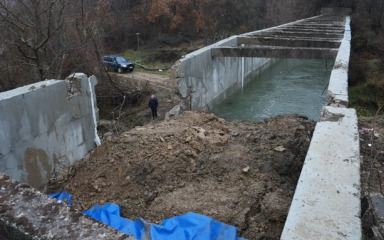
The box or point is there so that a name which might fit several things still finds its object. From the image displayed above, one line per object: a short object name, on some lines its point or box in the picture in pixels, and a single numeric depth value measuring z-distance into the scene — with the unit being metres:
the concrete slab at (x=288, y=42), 15.02
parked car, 24.35
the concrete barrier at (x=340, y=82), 6.41
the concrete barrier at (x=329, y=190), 2.63
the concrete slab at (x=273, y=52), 13.28
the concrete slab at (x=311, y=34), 18.17
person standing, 12.88
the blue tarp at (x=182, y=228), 4.91
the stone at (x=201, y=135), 7.66
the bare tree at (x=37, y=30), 12.61
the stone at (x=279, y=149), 7.00
